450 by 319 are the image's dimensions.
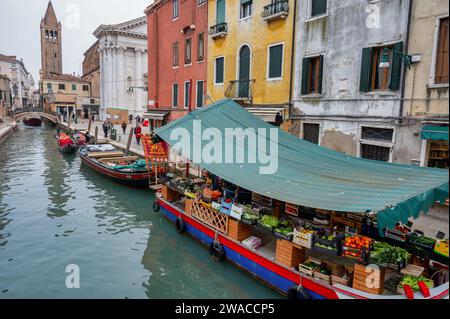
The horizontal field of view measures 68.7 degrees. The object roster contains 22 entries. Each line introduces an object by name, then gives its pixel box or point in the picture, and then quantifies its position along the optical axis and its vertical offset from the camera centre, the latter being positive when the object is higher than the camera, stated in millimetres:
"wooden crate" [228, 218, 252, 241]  8289 -2848
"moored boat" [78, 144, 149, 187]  16453 -2869
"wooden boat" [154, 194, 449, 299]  5773 -3259
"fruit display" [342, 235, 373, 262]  5924 -2289
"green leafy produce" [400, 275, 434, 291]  5792 -2812
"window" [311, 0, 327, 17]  13153 +4546
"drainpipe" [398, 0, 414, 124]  10242 +1671
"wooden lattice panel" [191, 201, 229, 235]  8781 -2805
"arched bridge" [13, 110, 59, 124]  56250 -581
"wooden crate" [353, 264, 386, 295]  5789 -2814
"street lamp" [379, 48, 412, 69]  10219 +2012
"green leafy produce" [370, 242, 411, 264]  5915 -2422
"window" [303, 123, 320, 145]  13866 -520
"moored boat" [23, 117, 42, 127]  58341 -1724
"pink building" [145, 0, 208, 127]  20828 +4238
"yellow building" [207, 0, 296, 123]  14938 +3279
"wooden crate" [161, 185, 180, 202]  11897 -2830
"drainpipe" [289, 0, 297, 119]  14258 +2425
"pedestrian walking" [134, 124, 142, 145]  26775 -1503
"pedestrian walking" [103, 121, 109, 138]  34462 -1638
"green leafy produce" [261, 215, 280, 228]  7580 -2372
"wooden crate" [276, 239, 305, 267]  7000 -2882
